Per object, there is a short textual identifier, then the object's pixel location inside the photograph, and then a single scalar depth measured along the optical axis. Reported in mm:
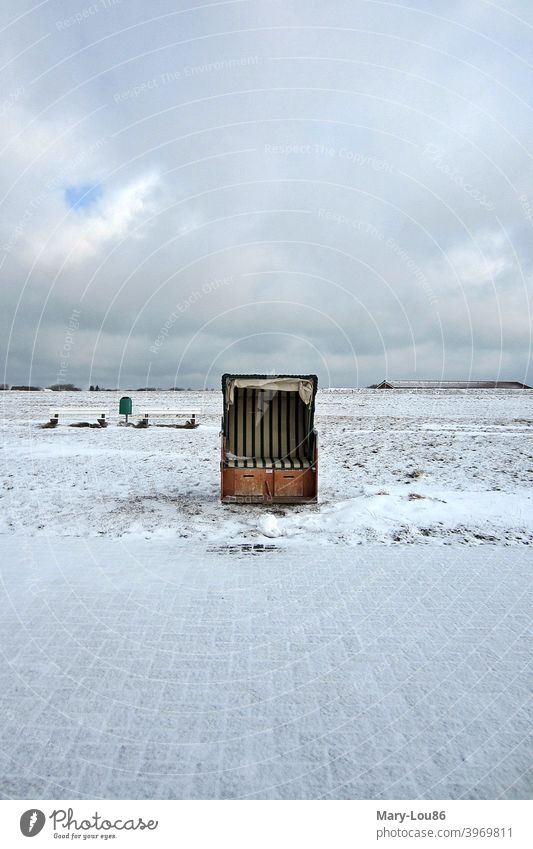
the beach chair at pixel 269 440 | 8820
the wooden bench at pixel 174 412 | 23216
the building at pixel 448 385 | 86781
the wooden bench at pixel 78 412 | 21892
